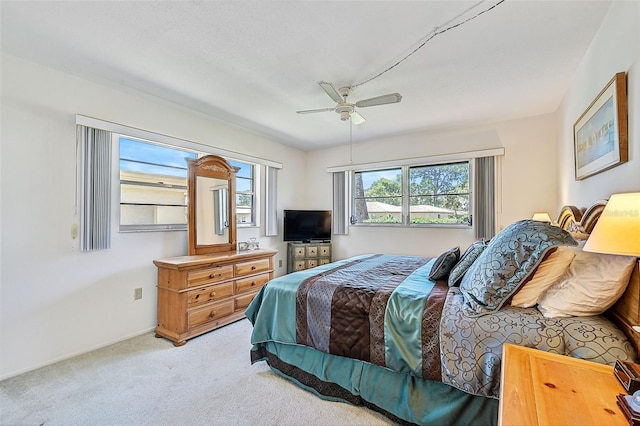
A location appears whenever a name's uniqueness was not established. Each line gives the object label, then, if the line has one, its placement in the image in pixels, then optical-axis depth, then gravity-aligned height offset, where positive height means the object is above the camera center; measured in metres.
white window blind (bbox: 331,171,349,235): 5.12 +0.19
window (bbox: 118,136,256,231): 3.03 +0.35
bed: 1.34 -0.60
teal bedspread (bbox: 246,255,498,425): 1.62 -0.89
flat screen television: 4.88 -0.18
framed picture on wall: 1.65 +0.56
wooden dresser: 2.85 -0.84
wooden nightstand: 0.77 -0.56
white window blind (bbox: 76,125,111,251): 2.63 +0.28
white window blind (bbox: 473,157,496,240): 3.88 +0.23
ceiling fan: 2.42 +1.03
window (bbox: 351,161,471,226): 4.28 +0.31
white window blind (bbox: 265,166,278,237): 4.68 +0.20
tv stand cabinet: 4.86 -0.70
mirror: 3.42 +0.12
